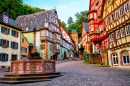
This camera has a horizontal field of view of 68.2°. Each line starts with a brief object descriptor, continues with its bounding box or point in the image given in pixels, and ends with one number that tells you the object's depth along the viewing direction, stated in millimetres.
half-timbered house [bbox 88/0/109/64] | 17957
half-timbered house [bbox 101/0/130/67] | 12097
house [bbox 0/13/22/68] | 17488
